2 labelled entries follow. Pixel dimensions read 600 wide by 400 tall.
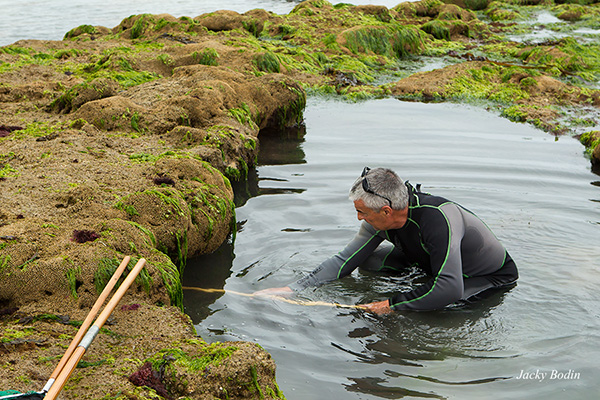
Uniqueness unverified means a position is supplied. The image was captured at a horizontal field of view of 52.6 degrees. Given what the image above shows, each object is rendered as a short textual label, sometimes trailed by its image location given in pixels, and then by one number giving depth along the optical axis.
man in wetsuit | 4.79
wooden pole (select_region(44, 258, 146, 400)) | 3.03
